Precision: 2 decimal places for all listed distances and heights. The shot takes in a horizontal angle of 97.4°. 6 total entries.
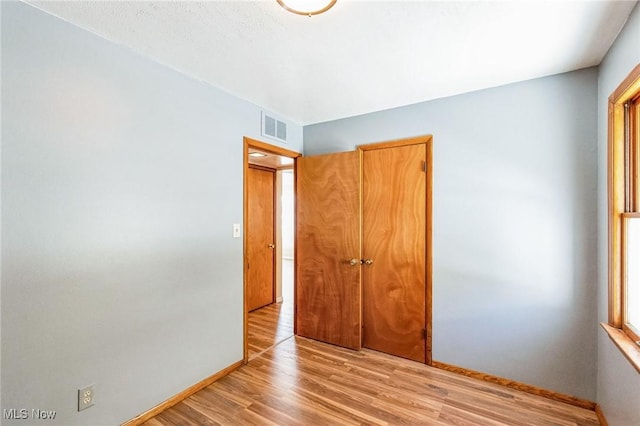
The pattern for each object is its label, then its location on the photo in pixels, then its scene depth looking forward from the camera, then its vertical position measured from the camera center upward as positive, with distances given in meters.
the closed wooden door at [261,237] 3.94 -0.36
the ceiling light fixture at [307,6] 1.29 +0.97
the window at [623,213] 1.49 +0.00
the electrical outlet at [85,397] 1.52 -1.01
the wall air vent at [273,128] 2.69 +0.85
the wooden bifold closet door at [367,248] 2.53 -0.35
